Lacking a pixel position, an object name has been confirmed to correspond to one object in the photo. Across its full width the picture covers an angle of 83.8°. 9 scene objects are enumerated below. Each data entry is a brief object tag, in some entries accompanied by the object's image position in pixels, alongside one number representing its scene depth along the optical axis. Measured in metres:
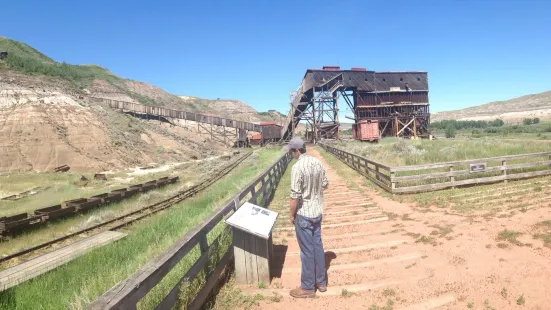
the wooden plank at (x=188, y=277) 3.03
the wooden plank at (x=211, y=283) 3.54
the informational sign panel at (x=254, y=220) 4.12
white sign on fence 10.08
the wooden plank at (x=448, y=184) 10.01
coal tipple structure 41.56
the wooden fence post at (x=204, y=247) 4.03
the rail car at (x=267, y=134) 54.72
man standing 4.08
